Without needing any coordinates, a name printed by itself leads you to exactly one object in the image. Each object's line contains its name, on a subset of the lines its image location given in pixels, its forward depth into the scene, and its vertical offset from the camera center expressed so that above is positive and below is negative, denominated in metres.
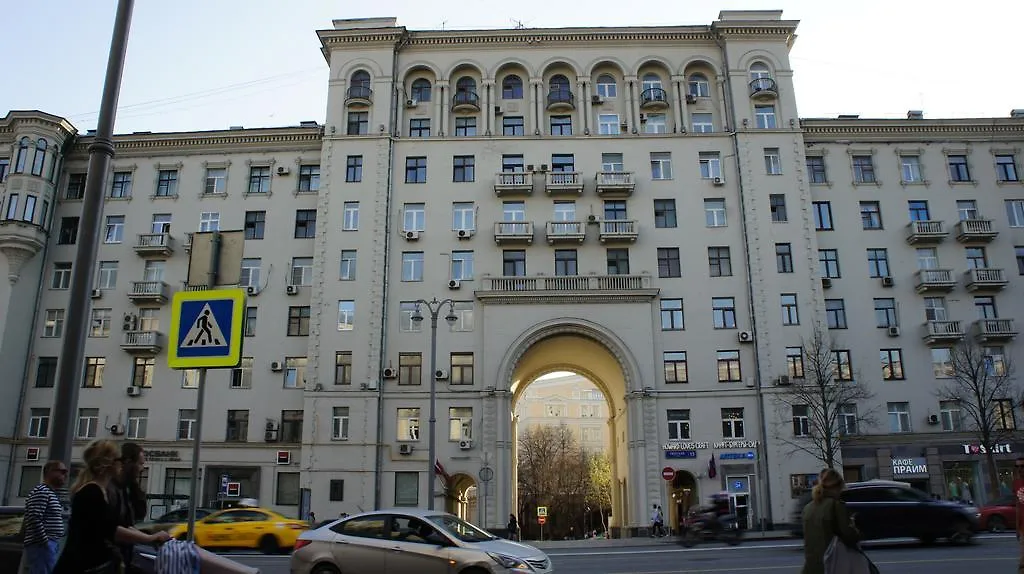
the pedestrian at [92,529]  6.29 -0.29
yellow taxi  22.16 -1.15
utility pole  7.38 +2.43
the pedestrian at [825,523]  7.68 -0.34
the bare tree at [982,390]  35.75 +4.66
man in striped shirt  7.38 -0.27
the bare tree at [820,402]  34.59 +4.04
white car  11.48 -0.87
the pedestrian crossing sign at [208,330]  8.02 +1.70
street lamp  27.31 +2.33
